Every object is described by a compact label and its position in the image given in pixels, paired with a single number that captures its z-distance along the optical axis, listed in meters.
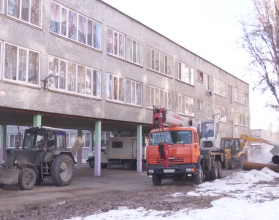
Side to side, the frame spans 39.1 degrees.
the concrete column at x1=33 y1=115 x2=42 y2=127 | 17.75
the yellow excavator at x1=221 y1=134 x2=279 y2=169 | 30.08
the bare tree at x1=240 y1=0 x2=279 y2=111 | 21.86
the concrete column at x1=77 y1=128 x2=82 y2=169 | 29.10
